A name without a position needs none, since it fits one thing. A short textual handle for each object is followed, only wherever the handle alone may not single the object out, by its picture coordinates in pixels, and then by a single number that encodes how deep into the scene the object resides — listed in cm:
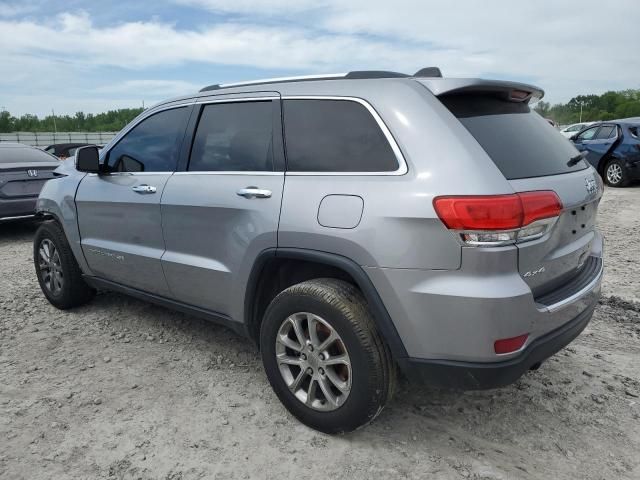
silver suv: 227
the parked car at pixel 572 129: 2212
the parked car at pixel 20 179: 793
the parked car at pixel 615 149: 1234
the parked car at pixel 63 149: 1687
